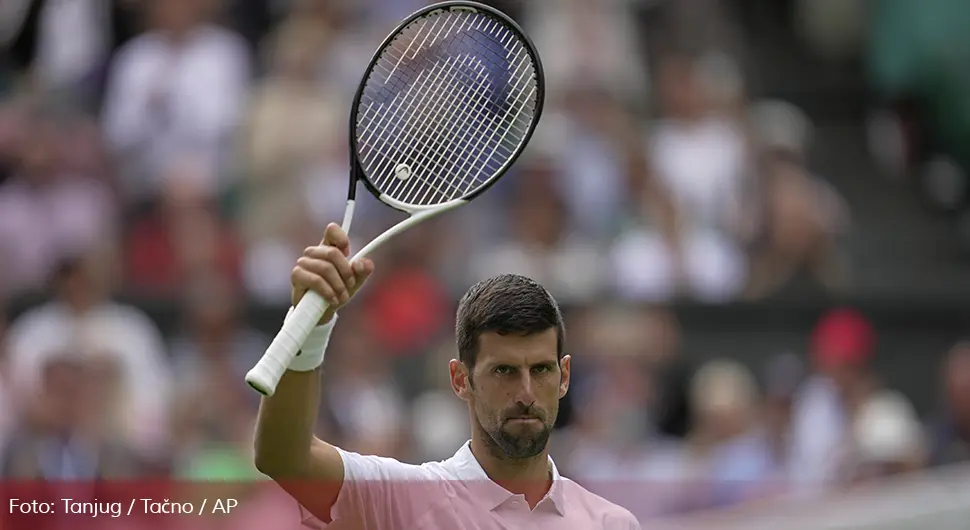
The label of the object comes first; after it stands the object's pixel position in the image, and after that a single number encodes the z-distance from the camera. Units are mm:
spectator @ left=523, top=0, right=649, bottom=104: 20125
